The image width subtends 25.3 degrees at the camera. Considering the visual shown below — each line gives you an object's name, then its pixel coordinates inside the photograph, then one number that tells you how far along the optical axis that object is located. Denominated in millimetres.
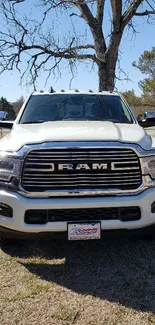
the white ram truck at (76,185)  3312
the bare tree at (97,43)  13398
